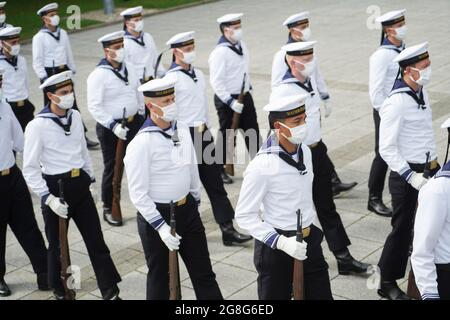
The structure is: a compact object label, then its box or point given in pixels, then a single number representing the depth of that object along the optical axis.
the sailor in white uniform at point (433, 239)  9.23
